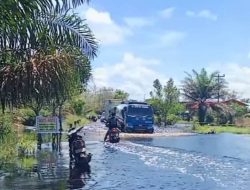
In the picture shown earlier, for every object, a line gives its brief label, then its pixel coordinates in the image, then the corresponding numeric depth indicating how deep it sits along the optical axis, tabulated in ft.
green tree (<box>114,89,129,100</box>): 303.03
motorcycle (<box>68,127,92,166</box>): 57.62
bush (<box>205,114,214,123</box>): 213.81
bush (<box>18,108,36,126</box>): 114.85
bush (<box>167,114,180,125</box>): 199.97
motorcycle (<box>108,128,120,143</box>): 99.71
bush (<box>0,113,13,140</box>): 61.07
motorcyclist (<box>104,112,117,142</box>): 99.55
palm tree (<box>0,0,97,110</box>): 26.66
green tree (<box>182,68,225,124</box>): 212.84
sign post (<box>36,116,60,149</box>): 76.28
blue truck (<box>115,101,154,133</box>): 145.69
